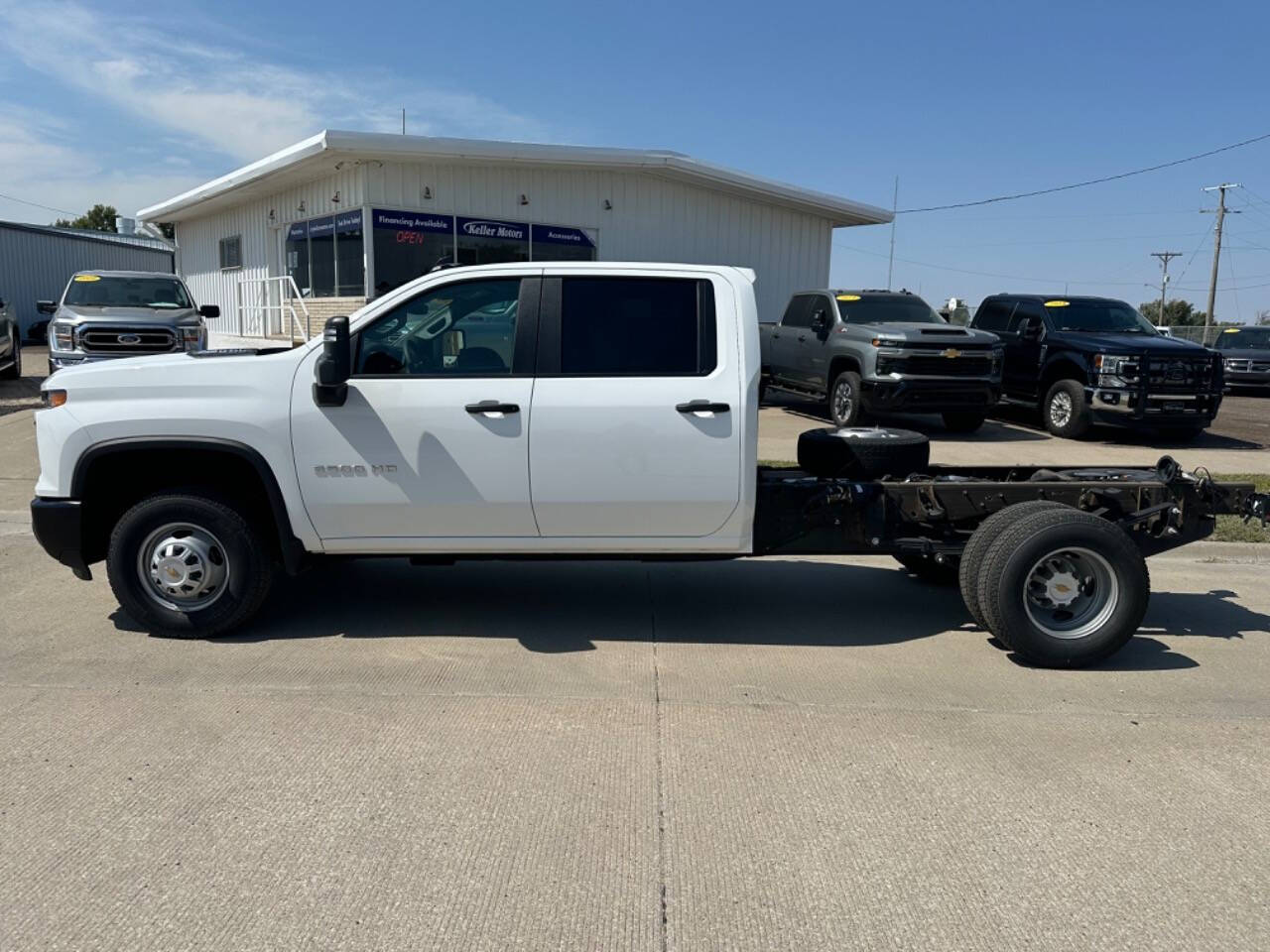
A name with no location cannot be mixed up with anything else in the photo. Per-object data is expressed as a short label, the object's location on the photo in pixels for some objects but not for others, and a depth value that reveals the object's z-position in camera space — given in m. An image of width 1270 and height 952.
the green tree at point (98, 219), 73.25
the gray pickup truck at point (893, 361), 12.95
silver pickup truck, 13.49
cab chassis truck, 4.96
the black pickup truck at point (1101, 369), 13.20
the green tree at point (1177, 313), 76.74
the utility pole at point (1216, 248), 48.53
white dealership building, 16.81
